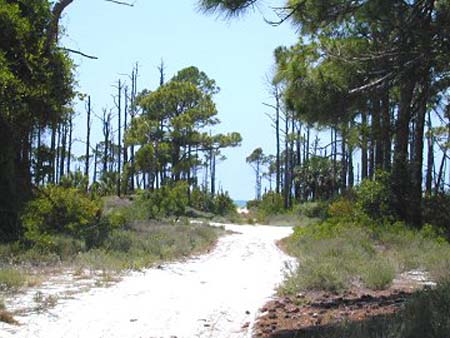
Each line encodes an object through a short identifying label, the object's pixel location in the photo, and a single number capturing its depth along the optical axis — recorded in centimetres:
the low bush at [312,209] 3474
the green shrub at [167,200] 3089
